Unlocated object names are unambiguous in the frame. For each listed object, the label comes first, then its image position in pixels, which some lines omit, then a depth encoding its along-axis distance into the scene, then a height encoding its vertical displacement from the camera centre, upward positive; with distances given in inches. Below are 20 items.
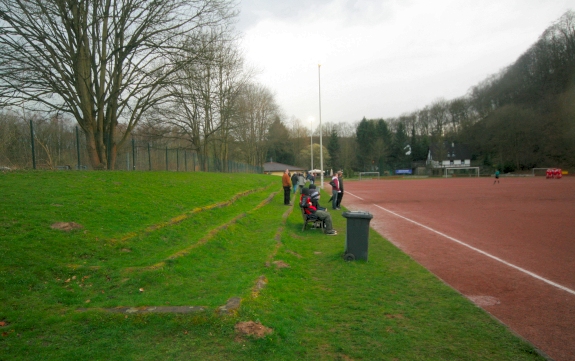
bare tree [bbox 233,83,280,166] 2166.6 +281.2
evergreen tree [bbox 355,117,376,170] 3900.1 +224.4
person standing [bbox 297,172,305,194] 980.2 -39.1
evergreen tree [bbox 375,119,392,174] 3745.1 +217.9
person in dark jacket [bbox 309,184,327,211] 497.3 -42.9
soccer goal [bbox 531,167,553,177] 2461.0 -61.1
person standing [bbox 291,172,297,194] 1050.8 -45.3
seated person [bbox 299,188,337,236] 452.2 -59.7
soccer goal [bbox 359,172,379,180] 3548.2 -102.0
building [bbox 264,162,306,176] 3607.3 -23.2
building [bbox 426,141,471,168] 3575.3 +90.6
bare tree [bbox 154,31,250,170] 647.1 +170.8
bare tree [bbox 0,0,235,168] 557.3 +186.2
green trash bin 304.3 -59.1
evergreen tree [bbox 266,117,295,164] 2757.6 +197.6
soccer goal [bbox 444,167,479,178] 2966.8 -66.0
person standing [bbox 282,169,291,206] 741.3 -41.5
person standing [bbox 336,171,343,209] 701.3 -42.5
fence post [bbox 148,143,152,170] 916.2 +16.5
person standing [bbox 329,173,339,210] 688.9 -48.3
